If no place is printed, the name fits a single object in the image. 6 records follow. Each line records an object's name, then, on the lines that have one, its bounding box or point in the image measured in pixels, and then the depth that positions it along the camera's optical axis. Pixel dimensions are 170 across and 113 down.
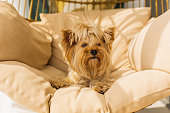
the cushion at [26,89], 0.78
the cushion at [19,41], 1.16
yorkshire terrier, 1.16
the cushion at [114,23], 1.71
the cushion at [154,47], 0.95
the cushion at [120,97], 0.74
